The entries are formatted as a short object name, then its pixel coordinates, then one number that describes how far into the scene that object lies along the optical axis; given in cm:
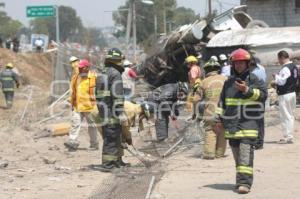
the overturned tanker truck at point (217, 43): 2092
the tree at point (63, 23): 10606
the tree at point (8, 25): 9931
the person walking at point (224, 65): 1625
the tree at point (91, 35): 3395
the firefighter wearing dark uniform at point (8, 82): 2292
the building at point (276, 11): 2941
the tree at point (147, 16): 8225
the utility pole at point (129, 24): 4422
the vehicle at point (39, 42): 4603
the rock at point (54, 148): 1294
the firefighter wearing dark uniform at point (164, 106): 1324
